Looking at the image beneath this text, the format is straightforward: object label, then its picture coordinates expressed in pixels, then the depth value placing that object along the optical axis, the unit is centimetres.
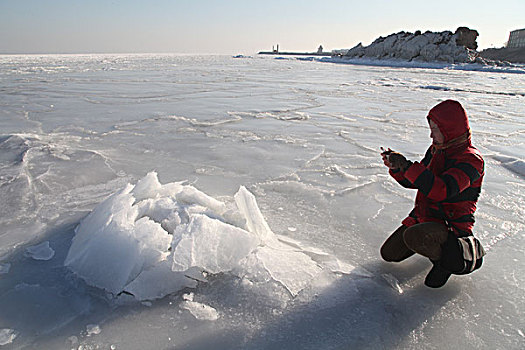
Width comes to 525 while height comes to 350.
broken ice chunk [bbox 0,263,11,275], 168
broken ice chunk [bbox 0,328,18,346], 129
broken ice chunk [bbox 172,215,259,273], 158
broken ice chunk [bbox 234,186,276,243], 182
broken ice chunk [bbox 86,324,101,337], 133
